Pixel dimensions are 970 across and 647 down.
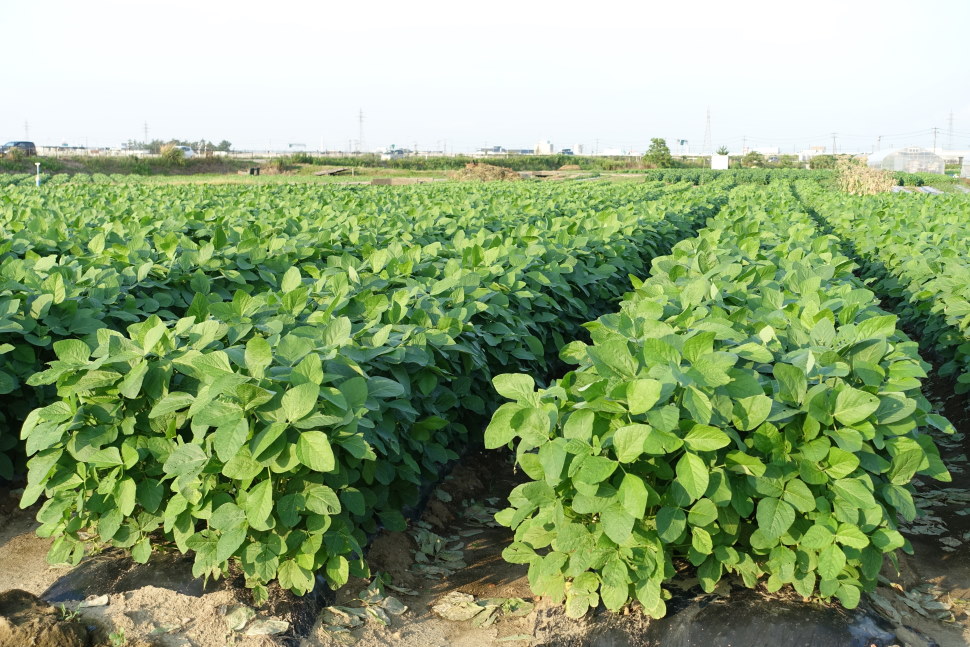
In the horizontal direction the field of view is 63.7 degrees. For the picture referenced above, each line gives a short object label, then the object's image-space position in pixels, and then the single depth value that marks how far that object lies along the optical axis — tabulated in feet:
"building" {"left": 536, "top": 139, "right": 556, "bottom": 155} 425.69
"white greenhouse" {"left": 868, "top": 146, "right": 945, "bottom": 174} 209.36
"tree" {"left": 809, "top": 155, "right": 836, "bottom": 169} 264.93
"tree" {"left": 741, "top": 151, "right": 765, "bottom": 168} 268.21
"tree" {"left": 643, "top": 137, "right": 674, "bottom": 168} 239.91
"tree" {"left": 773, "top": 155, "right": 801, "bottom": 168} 277.72
